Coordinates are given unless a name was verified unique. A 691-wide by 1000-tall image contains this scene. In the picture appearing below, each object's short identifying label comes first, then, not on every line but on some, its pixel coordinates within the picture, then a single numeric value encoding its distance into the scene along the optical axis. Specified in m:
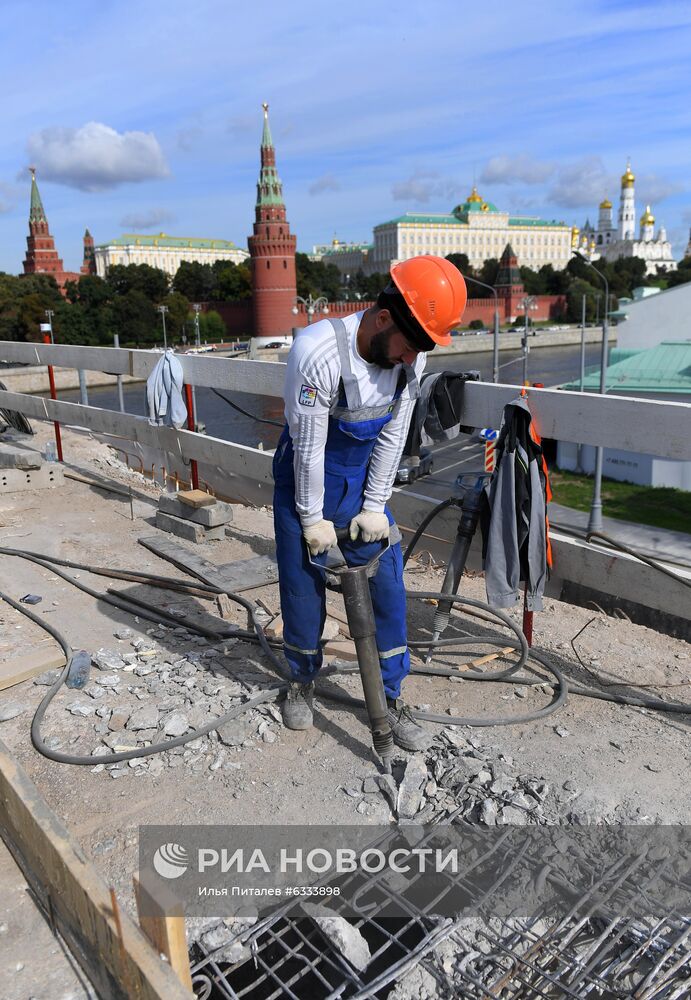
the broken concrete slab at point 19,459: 7.33
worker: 2.78
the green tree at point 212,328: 79.50
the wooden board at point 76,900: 1.90
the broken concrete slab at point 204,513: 5.76
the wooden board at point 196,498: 5.79
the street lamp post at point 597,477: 10.15
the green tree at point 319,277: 95.45
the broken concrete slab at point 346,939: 2.31
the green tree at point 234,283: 87.25
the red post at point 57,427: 8.45
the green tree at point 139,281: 77.62
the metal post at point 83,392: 9.36
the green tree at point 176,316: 74.00
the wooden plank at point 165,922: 1.88
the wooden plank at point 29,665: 3.67
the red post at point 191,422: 6.66
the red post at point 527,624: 3.85
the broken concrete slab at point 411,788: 2.79
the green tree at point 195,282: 86.56
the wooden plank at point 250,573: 4.86
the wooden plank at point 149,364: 5.56
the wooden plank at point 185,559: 4.93
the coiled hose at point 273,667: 3.15
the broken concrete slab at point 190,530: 5.80
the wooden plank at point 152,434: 6.05
